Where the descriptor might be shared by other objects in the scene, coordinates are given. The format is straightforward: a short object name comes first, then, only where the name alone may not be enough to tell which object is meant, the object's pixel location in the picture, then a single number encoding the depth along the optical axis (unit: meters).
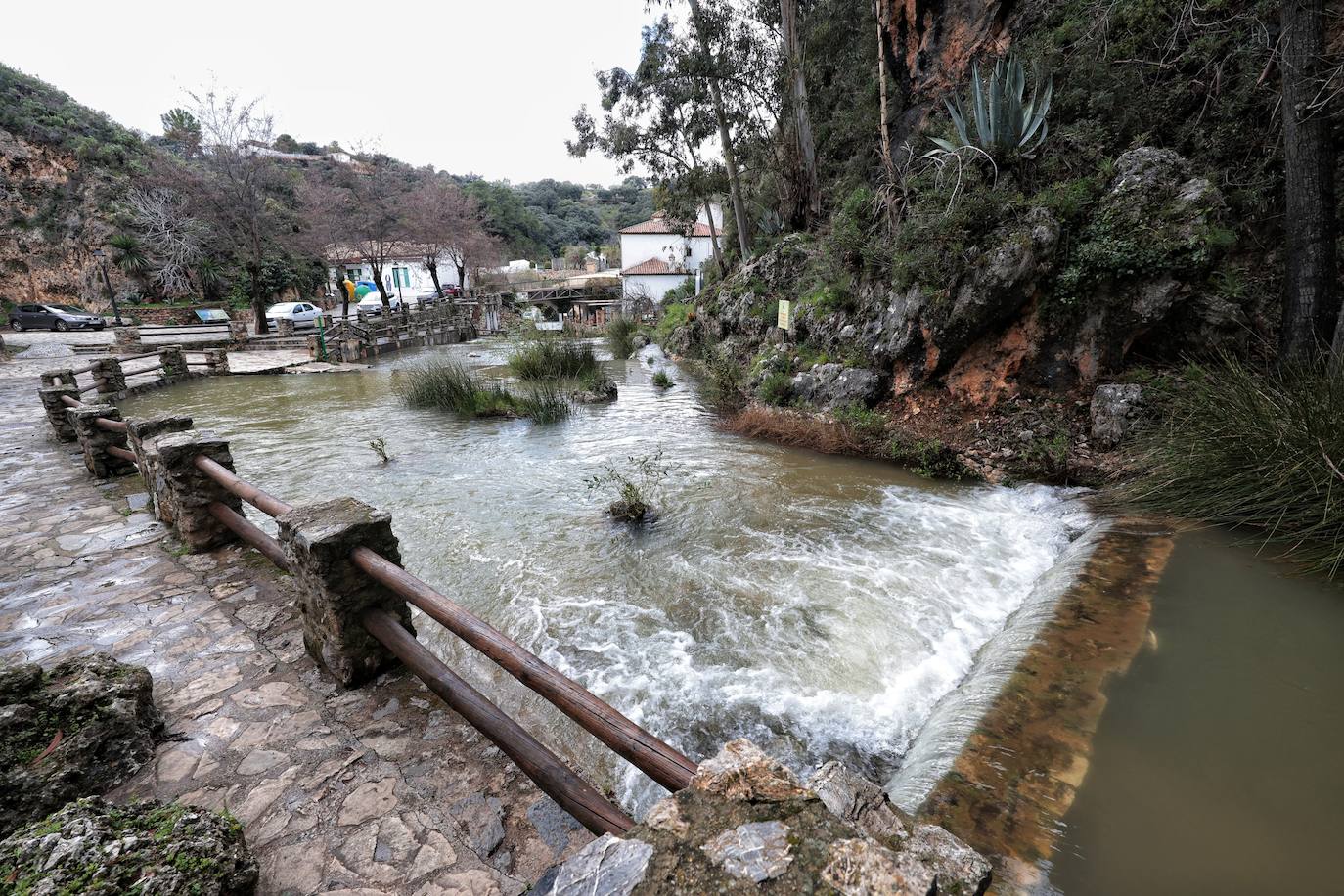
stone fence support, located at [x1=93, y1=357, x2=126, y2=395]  10.59
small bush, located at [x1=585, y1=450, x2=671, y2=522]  5.70
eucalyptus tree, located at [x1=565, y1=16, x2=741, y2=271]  13.50
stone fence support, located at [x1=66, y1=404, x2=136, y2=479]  5.63
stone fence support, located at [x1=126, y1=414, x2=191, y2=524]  4.35
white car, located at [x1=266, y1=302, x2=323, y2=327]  23.93
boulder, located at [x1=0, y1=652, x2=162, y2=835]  1.80
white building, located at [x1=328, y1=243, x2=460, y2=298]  32.32
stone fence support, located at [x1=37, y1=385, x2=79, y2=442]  7.13
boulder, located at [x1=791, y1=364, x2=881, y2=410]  8.31
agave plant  7.45
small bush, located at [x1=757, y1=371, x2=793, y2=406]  9.56
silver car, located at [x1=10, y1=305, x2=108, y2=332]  21.33
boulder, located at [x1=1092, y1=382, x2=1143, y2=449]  5.93
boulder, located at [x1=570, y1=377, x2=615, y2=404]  11.32
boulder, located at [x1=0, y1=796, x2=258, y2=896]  1.27
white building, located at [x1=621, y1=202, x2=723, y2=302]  33.94
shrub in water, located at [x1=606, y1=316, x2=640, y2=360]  19.52
